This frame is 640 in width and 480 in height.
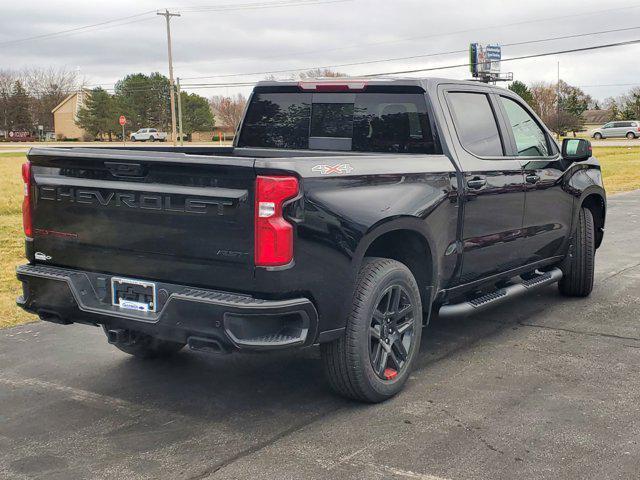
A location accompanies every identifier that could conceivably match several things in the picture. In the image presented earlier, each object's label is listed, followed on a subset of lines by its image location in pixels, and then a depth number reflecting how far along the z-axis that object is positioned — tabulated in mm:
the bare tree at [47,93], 117494
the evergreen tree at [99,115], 100500
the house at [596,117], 112175
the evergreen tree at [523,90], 84188
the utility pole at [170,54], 60200
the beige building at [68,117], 113062
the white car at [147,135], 87500
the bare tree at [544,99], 90000
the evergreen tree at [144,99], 101000
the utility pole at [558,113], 75812
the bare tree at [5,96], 109562
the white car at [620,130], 64562
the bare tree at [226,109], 108625
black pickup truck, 3734
